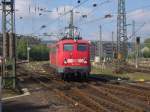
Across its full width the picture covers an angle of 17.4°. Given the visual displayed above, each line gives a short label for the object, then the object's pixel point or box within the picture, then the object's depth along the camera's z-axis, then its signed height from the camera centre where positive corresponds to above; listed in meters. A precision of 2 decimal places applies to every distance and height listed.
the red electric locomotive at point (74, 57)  33.84 -0.16
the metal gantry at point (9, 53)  25.00 +0.11
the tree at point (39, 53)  137.75 +0.55
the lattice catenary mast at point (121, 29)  66.50 +3.42
